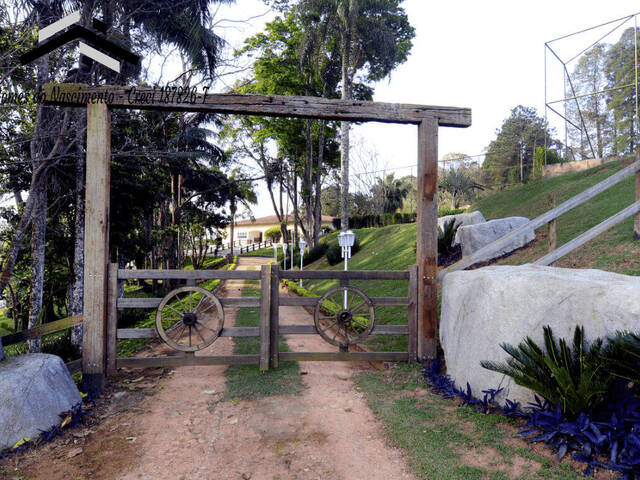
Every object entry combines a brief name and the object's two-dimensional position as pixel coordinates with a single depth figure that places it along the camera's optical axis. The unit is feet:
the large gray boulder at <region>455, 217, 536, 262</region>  28.71
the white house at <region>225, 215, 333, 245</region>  196.39
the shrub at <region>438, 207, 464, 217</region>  62.94
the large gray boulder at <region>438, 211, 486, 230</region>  34.58
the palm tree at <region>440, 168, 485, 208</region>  93.04
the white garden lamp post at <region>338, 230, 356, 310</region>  29.78
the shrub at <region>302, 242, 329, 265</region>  76.95
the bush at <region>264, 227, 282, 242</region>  167.22
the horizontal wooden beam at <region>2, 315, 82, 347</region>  11.85
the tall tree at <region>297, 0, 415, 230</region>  57.26
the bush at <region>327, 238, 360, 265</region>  63.62
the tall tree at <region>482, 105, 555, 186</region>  109.81
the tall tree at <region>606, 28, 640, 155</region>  50.57
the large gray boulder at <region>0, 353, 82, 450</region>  9.58
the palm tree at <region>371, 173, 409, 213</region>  120.16
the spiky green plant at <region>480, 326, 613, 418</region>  8.69
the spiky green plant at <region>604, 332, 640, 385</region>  8.04
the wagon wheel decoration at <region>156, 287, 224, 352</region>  14.32
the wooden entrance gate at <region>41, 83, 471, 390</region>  14.10
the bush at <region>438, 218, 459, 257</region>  31.91
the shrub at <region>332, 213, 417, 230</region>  96.48
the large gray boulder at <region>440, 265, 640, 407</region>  9.12
